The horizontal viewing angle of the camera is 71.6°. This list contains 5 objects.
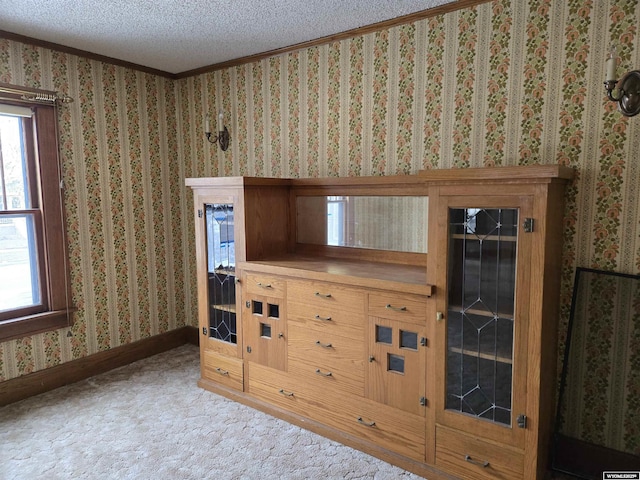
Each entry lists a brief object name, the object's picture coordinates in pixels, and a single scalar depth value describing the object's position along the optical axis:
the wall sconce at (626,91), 2.04
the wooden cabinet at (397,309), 1.97
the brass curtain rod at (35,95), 2.93
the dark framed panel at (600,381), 2.18
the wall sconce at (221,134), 3.72
